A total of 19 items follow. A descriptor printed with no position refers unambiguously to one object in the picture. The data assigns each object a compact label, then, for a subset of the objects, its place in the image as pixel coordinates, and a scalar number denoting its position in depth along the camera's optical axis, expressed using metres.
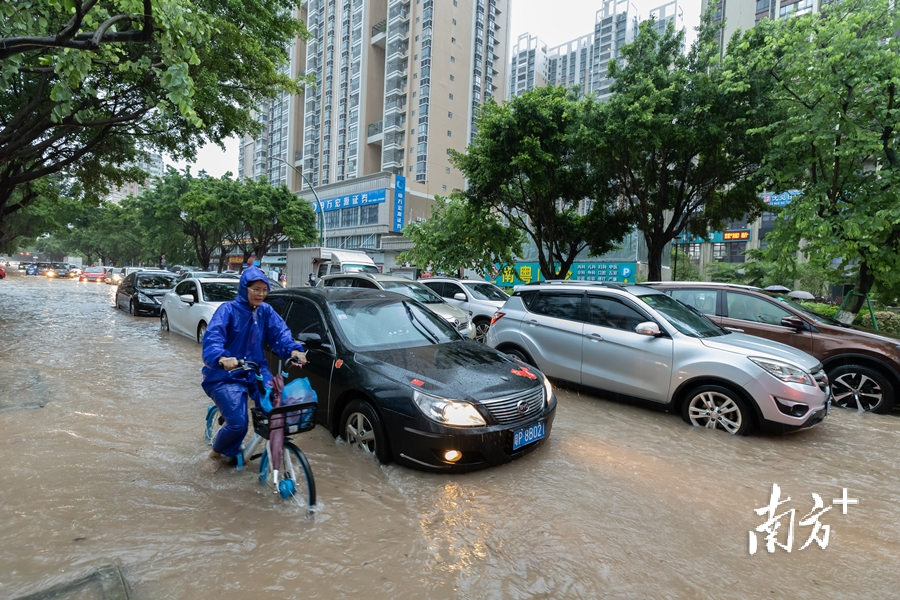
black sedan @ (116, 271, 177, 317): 14.55
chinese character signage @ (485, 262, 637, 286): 27.28
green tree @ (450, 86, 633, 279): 14.23
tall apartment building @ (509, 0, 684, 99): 101.75
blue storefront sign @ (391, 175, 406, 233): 46.50
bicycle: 3.02
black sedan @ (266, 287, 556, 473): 3.61
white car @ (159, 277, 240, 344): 9.30
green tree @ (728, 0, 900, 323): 8.30
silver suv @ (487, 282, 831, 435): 4.79
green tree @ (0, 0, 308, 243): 3.16
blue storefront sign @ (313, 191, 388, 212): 47.53
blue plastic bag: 3.08
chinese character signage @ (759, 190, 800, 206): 34.13
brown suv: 5.99
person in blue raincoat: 3.35
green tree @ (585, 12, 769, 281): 11.46
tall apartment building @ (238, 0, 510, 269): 49.62
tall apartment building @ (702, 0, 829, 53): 44.50
